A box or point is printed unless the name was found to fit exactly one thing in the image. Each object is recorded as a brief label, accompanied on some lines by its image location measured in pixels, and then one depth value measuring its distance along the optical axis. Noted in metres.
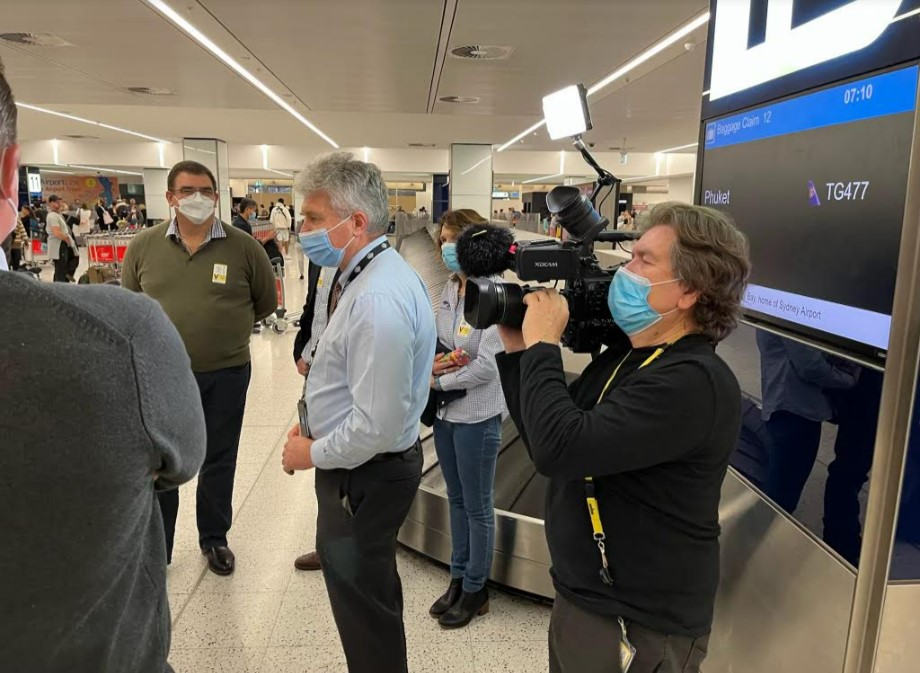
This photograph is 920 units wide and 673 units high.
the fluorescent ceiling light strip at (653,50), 4.77
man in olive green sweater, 2.86
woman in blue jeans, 2.57
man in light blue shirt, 1.77
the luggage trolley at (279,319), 8.82
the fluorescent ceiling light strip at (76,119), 10.80
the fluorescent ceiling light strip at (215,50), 4.62
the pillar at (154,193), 23.08
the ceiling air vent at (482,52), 5.50
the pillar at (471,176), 16.84
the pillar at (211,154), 16.34
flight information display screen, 1.43
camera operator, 1.24
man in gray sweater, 0.64
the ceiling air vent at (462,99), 8.19
